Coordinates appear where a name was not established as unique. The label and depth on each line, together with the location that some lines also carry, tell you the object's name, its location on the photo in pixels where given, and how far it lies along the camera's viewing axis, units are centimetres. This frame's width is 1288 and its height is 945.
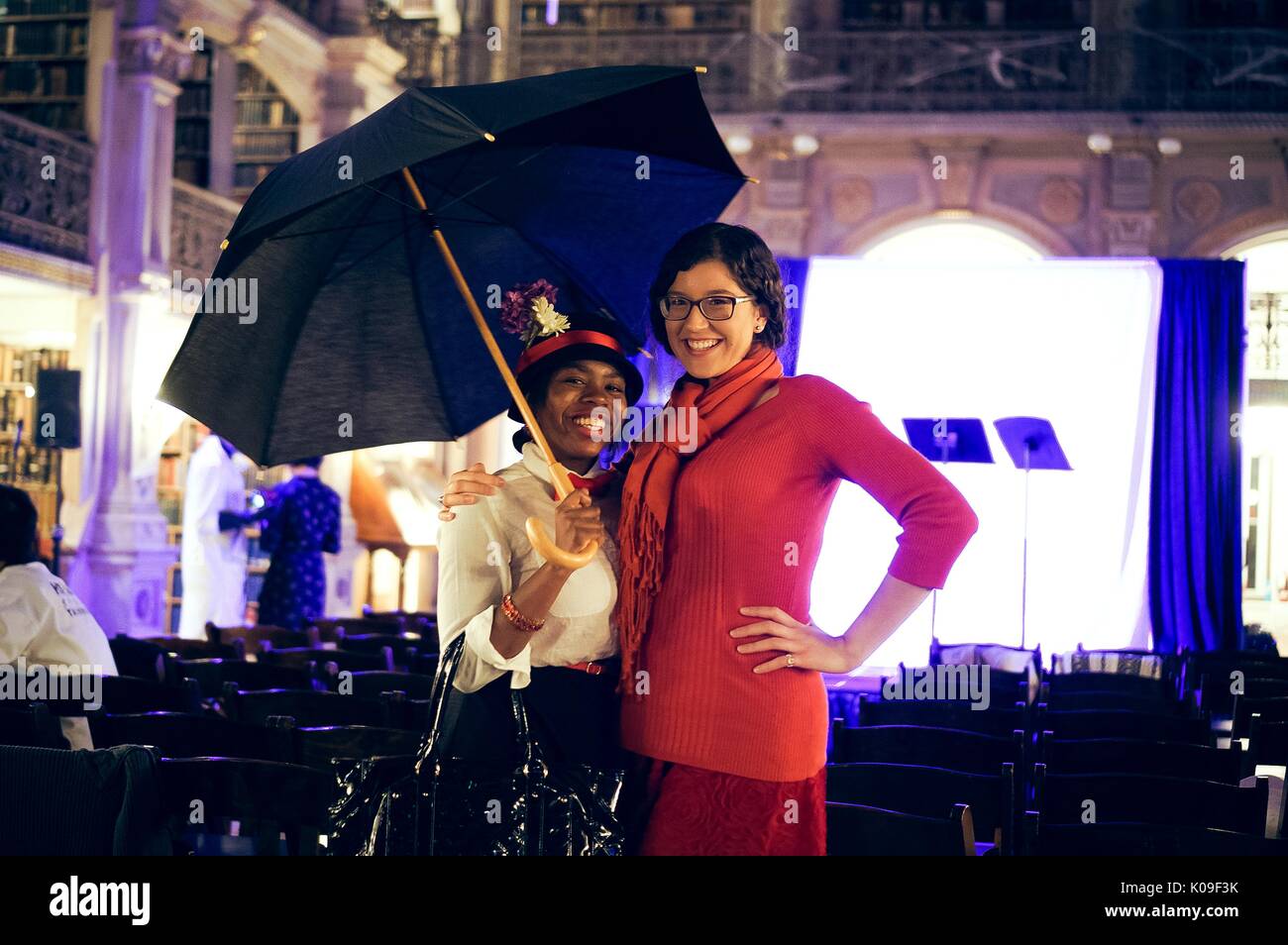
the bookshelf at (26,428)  1035
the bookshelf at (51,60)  968
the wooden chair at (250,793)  263
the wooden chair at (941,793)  296
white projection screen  1041
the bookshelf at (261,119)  1277
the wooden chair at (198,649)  555
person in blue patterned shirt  780
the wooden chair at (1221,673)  606
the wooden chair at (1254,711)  482
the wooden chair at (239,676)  462
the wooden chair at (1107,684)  578
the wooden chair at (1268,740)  395
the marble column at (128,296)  937
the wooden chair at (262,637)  605
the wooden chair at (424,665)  531
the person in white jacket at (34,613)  363
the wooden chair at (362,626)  719
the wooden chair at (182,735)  321
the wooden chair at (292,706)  391
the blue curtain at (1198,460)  1054
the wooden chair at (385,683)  452
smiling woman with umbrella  177
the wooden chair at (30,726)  303
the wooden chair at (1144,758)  348
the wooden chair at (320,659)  528
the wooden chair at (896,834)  231
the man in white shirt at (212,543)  900
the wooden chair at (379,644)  596
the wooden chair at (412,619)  730
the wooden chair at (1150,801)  280
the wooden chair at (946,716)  425
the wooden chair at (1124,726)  414
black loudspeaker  834
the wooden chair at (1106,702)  522
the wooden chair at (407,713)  374
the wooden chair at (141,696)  403
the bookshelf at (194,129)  1141
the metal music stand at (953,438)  752
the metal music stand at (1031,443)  789
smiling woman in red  180
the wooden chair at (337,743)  308
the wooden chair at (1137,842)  239
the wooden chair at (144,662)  496
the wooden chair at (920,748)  356
